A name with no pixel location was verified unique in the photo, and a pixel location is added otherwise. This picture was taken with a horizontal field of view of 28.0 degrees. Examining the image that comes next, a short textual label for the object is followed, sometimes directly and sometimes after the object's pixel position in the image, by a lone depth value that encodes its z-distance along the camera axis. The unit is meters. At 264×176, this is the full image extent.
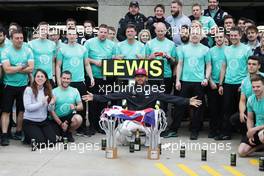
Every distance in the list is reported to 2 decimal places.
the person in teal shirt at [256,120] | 8.73
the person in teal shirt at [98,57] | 10.88
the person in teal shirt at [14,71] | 9.83
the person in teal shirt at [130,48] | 10.76
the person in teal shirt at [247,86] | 9.41
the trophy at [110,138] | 8.77
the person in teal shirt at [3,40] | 9.99
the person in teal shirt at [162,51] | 10.67
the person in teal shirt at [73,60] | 10.55
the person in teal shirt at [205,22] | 11.51
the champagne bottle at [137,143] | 9.41
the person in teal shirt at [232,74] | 10.13
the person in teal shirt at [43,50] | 10.37
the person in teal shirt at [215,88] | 10.51
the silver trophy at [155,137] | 8.73
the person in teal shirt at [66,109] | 10.09
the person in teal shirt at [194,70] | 10.44
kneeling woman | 9.65
